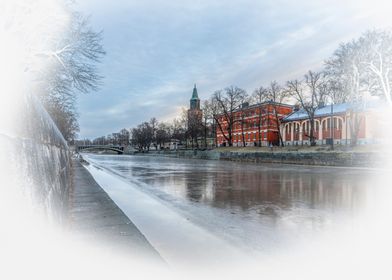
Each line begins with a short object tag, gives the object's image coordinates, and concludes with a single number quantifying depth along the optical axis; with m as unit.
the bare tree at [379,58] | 30.12
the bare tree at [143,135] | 116.12
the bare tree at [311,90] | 47.34
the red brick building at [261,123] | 72.44
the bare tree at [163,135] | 107.81
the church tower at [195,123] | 76.56
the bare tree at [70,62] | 14.66
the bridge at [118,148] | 123.75
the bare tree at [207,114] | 71.94
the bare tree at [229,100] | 67.25
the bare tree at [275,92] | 59.46
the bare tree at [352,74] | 32.53
